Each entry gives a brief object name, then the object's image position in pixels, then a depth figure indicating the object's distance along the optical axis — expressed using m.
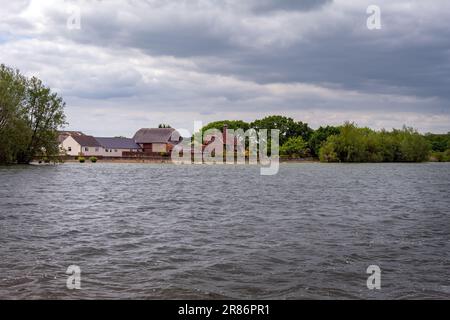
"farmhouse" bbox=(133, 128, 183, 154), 144.00
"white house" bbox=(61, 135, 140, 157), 128.62
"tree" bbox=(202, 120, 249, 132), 178.95
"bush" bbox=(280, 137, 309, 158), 150.88
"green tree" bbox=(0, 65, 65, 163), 70.69
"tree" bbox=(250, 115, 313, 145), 170.31
